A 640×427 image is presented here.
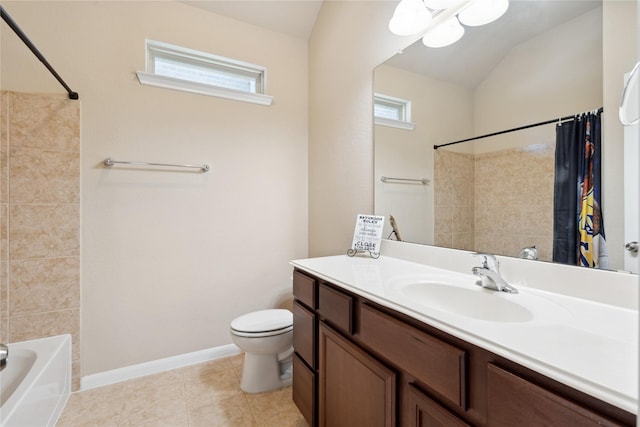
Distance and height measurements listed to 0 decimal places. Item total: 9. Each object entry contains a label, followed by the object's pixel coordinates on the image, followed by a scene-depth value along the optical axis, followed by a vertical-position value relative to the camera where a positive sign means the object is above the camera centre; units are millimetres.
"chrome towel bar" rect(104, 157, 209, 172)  1763 +313
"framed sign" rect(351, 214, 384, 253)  1588 -129
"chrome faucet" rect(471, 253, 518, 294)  941 -221
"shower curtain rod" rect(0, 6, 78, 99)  983 +690
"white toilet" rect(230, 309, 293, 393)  1667 -823
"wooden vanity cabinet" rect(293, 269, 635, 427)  507 -425
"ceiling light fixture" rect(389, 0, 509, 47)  1151 +874
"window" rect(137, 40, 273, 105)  1935 +1047
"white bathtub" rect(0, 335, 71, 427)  1175 -840
